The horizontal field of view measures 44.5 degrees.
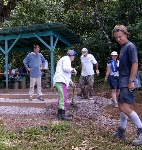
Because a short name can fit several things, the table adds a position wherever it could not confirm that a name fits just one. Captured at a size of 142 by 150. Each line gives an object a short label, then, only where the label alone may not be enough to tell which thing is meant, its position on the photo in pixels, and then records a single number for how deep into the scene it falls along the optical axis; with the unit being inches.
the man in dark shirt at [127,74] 109.0
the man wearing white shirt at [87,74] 233.9
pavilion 296.7
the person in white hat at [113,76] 193.8
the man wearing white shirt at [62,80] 149.9
